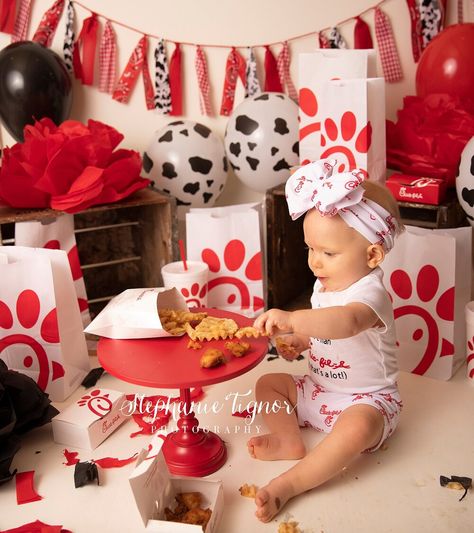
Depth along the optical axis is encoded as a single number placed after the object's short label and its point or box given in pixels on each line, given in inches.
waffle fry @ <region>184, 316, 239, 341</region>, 47.8
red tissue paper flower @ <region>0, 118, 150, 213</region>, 61.8
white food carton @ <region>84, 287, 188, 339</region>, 48.3
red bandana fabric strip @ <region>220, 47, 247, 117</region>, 83.0
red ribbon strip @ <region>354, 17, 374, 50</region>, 79.7
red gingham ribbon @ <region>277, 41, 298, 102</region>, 82.7
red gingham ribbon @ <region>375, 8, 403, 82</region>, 79.4
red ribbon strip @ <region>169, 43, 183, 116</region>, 82.1
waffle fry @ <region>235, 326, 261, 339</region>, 46.7
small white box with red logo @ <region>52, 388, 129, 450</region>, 49.8
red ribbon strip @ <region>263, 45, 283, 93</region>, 82.6
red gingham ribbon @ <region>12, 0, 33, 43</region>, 77.2
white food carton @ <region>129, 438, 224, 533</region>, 37.0
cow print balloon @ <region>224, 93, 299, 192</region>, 72.4
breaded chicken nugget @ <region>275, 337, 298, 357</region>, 53.5
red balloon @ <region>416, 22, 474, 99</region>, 68.0
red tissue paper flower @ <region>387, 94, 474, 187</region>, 64.9
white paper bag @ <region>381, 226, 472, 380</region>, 57.9
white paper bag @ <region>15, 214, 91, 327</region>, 62.0
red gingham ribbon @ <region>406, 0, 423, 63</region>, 78.2
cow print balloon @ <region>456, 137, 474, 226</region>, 58.2
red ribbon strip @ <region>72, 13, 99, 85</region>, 78.9
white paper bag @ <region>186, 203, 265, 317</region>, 67.7
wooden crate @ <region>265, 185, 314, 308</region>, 69.8
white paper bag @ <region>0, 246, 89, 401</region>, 55.4
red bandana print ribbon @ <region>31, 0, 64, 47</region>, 77.9
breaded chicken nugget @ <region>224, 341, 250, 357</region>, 45.5
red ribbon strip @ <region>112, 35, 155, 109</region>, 81.1
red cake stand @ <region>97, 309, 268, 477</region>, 42.3
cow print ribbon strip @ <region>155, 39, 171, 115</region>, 81.5
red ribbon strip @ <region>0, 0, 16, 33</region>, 76.0
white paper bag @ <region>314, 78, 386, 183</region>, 59.6
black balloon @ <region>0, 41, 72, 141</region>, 69.8
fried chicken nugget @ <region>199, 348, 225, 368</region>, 43.2
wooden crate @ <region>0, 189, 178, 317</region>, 69.6
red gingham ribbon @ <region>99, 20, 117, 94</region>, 80.0
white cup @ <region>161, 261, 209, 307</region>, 64.1
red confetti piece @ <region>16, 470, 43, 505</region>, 44.1
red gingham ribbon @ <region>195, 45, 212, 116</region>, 82.7
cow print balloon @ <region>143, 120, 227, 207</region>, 73.9
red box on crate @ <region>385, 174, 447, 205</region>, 61.8
